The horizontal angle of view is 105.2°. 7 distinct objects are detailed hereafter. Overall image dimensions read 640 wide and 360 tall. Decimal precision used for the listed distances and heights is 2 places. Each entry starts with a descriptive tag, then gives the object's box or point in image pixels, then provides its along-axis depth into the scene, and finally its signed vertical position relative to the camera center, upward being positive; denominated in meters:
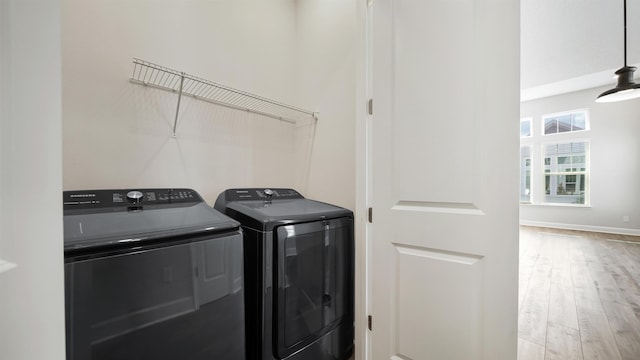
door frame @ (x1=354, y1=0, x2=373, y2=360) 1.43 -0.04
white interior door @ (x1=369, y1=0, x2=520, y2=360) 1.04 -0.01
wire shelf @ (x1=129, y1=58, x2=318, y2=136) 1.43 +0.58
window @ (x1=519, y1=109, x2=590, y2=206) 5.91 +0.46
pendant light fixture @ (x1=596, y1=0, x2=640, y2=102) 2.28 +0.87
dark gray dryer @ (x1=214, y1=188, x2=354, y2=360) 1.16 -0.53
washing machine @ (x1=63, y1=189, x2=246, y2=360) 0.70 -0.35
